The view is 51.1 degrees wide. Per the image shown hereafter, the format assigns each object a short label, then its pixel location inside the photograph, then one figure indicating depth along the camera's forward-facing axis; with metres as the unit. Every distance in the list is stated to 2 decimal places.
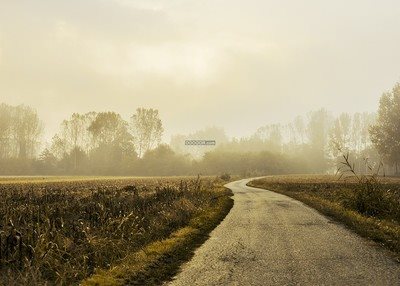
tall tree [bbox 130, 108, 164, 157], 113.56
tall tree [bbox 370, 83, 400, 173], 80.50
